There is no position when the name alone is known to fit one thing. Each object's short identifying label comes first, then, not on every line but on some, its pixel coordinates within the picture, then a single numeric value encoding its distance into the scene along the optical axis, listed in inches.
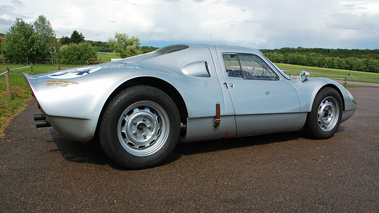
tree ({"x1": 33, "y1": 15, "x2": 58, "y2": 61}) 2239.2
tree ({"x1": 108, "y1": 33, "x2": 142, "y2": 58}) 2628.0
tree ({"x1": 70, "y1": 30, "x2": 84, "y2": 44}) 3939.7
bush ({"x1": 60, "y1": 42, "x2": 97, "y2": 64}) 2608.3
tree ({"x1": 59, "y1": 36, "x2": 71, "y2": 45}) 4032.5
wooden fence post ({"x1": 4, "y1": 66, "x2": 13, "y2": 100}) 290.1
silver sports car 108.9
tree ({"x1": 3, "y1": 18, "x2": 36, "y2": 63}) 2162.9
